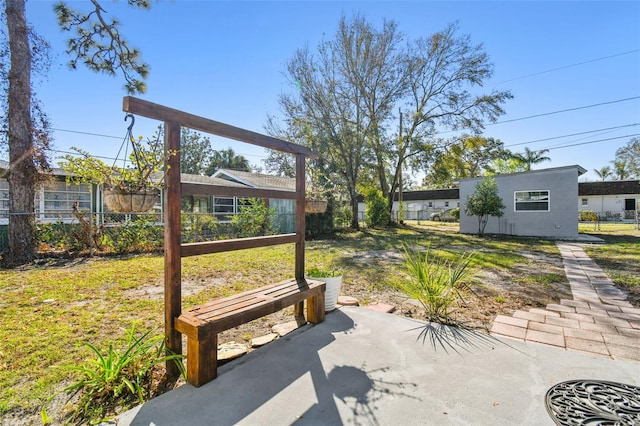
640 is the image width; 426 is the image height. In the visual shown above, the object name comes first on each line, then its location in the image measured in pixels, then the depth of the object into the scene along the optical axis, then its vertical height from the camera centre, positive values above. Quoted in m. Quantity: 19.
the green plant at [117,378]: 1.87 -1.12
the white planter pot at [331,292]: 3.51 -0.97
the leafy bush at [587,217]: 22.57 -0.63
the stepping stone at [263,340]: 2.71 -1.20
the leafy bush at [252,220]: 10.83 -0.30
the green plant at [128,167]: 2.00 +0.32
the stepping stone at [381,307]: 3.62 -1.20
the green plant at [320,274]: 3.61 -0.77
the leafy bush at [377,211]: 17.47 -0.02
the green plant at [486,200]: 13.12 +0.42
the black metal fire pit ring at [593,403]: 1.64 -1.17
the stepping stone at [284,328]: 3.01 -1.21
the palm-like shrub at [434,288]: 3.27 -0.88
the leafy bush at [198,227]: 9.94 -0.52
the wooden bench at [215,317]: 2.00 -0.78
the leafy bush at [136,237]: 8.38 -0.73
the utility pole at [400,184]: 17.97 +1.78
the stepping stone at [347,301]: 3.83 -1.18
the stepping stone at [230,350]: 2.42 -1.18
